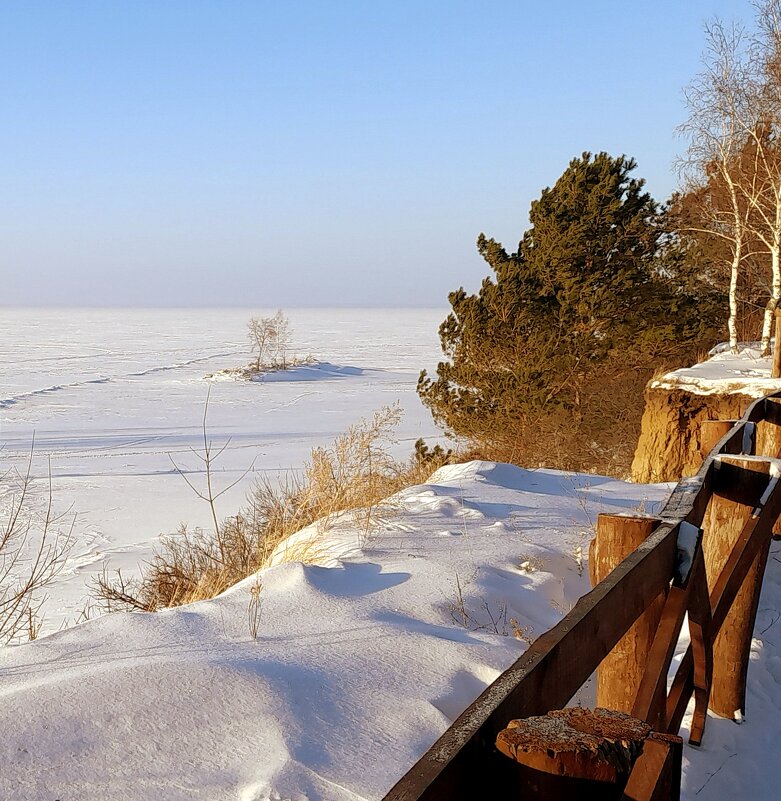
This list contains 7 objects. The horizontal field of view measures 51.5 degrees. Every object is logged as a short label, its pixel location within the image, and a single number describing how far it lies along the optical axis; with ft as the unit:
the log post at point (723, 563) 10.07
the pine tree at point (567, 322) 62.80
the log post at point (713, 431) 13.26
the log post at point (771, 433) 16.40
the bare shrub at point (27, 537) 32.94
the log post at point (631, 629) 7.19
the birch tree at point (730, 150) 56.03
